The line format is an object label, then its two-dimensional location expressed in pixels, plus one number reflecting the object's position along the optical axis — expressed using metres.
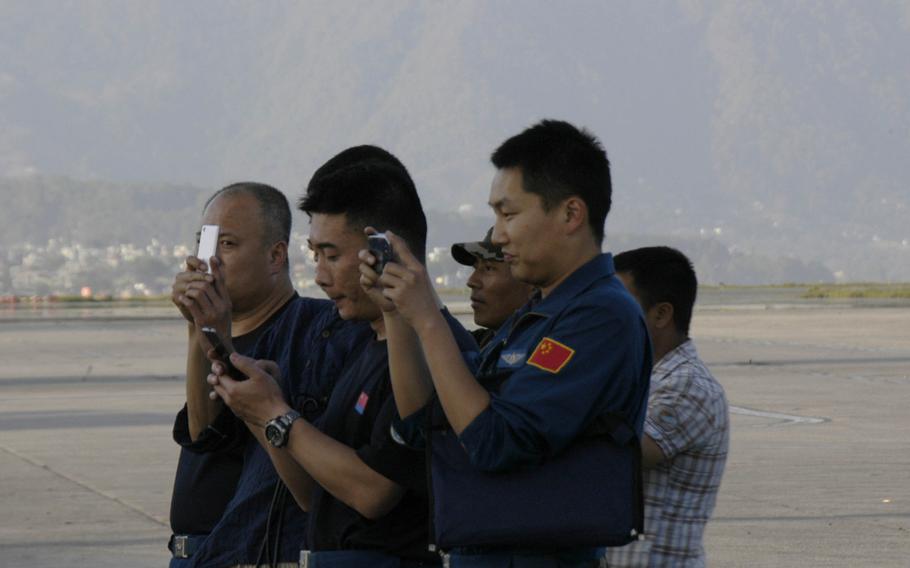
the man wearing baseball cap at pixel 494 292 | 9.20
